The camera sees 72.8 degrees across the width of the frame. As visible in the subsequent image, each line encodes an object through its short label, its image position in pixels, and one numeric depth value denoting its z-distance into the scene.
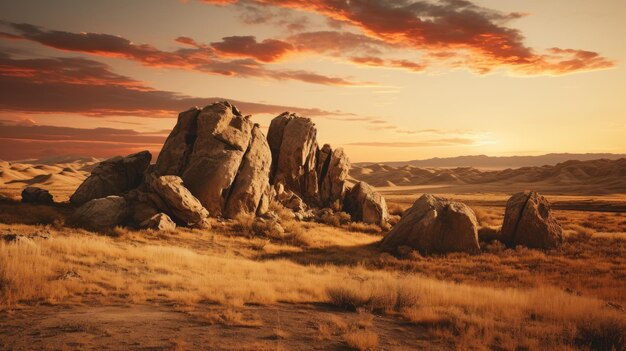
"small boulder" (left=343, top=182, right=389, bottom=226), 37.81
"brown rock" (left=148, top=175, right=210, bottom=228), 27.42
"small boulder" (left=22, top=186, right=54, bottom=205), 31.08
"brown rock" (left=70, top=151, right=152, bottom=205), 31.80
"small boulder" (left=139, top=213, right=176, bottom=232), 25.98
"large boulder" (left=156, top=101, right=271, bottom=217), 30.64
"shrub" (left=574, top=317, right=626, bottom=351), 9.62
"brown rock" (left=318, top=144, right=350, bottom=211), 40.56
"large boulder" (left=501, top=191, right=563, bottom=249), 28.12
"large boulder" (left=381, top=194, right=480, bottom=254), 27.31
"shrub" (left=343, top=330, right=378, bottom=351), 8.90
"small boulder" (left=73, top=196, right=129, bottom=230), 25.70
